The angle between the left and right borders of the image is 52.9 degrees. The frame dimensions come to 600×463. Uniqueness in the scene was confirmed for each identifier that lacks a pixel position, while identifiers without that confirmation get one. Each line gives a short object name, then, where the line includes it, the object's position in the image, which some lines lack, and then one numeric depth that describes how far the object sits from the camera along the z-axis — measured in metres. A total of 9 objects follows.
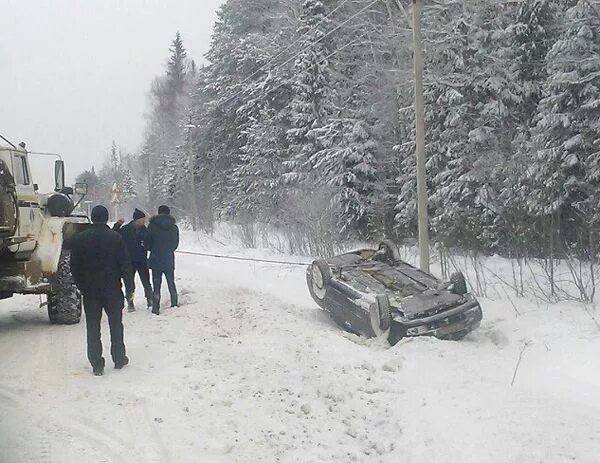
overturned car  8.36
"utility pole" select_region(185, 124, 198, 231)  37.56
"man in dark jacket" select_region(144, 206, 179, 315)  9.82
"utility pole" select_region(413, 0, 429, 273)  12.55
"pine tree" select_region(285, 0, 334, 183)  26.52
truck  8.28
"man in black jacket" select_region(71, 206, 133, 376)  6.30
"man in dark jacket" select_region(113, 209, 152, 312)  10.27
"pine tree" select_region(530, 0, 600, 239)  15.31
